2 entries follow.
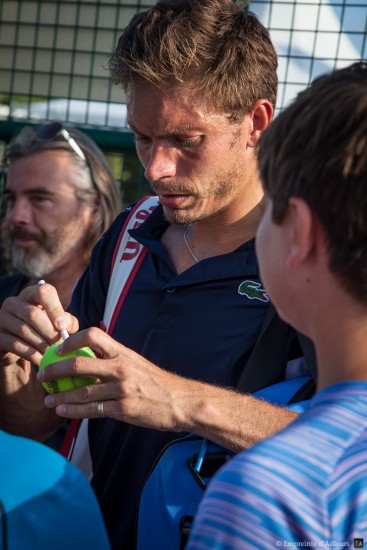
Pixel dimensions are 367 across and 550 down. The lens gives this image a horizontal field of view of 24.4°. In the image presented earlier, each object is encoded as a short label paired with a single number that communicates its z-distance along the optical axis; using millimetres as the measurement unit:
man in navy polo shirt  2068
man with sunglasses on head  3688
